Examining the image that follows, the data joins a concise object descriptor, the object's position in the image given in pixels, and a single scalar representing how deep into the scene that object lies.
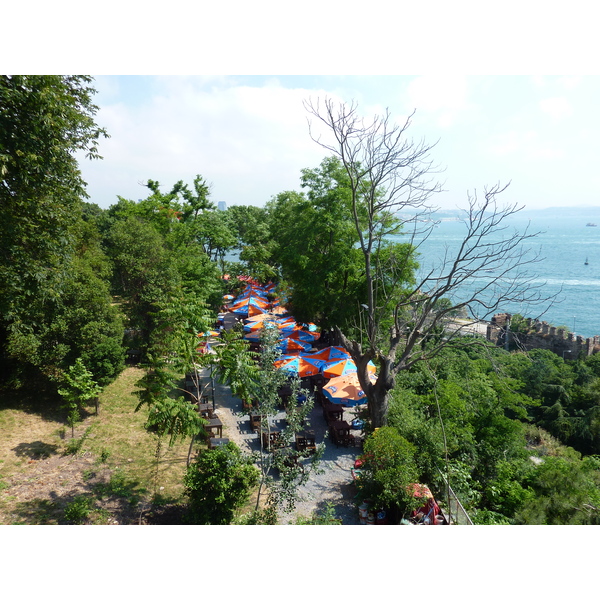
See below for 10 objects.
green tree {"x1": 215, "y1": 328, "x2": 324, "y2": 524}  6.34
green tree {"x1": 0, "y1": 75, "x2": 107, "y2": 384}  7.40
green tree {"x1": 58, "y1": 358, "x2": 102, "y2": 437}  10.04
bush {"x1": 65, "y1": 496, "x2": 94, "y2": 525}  6.73
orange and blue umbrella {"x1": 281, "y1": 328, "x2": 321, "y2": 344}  16.41
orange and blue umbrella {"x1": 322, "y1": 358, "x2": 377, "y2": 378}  12.19
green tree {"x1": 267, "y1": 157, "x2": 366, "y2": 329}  15.35
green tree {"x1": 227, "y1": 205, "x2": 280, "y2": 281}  26.03
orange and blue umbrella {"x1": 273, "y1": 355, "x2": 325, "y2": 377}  12.54
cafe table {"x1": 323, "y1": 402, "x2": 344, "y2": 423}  12.00
